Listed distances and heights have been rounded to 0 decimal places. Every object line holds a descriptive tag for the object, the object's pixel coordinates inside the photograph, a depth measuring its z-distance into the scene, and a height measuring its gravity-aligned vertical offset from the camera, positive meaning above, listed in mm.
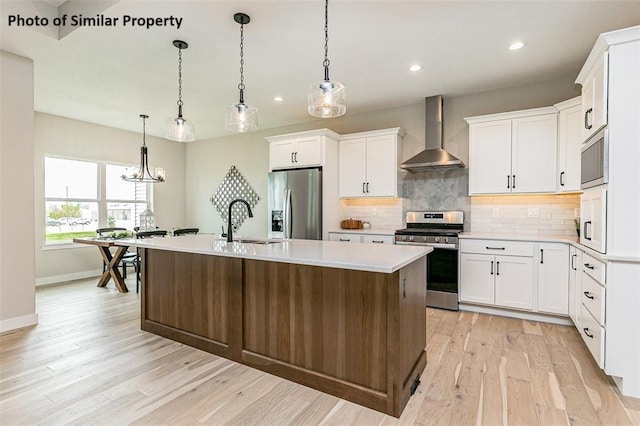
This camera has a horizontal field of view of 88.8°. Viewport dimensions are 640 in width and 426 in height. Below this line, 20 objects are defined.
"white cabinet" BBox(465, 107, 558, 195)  3545 +661
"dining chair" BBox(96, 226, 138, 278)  4844 -702
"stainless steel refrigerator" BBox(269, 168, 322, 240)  4488 +76
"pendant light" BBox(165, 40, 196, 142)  3080 +767
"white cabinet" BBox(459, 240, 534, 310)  3434 -695
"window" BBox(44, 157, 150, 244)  5176 +177
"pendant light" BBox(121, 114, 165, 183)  4824 +531
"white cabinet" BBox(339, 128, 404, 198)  4402 +653
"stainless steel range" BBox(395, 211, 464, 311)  3768 -611
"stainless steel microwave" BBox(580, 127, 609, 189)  2146 +361
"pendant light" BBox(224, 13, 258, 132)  2721 +787
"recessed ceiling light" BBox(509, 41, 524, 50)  2879 +1474
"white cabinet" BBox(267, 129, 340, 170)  4551 +883
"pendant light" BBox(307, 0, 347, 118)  2225 +788
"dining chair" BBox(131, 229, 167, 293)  4715 -401
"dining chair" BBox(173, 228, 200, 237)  5315 -378
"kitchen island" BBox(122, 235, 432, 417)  1904 -701
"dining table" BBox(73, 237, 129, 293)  4555 -773
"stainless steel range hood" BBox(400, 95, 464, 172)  4023 +799
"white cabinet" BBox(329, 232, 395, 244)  4160 -369
